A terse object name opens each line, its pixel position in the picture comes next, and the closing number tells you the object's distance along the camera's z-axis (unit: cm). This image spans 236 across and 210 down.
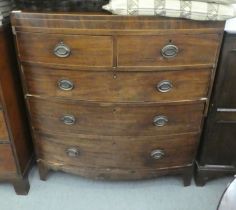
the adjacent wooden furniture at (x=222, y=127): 119
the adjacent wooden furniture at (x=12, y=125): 120
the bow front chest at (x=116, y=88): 105
